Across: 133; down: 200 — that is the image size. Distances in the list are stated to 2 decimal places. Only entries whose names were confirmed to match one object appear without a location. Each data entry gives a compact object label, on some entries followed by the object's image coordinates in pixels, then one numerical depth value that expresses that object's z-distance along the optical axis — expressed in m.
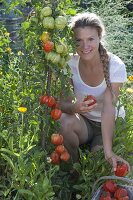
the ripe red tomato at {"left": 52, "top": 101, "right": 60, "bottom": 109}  2.32
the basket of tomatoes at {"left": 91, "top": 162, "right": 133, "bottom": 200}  2.26
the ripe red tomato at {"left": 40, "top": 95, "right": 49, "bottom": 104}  2.24
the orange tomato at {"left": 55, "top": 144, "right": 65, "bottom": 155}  2.36
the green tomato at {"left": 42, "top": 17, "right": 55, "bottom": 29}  2.10
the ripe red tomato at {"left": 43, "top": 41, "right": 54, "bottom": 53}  2.12
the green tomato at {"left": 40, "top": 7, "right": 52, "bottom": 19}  2.11
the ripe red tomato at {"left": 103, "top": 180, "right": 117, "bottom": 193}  2.29
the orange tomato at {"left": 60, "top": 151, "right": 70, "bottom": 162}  2.36
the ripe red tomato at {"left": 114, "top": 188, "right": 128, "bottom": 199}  2.29
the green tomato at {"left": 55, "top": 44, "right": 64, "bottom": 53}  2.14
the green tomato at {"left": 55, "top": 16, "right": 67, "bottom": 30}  2.10
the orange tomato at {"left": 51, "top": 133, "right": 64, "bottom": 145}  2.35
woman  2.64
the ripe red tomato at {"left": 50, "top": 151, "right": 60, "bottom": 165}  2.36
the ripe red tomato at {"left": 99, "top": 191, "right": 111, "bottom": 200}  2.24
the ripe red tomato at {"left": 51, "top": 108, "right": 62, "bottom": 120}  2.27
